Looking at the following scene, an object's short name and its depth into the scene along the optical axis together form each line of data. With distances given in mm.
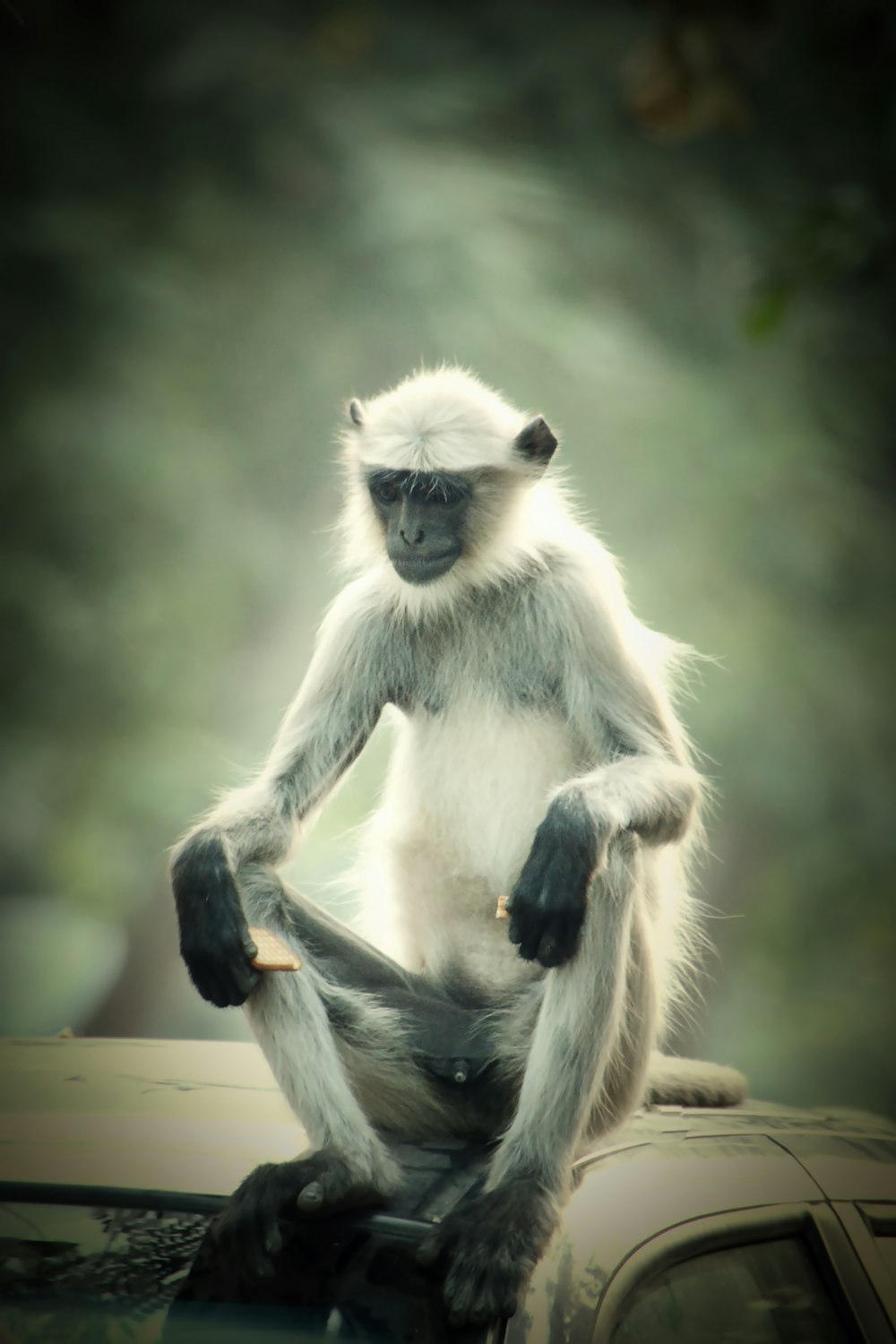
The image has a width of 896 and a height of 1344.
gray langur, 8684
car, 8530
